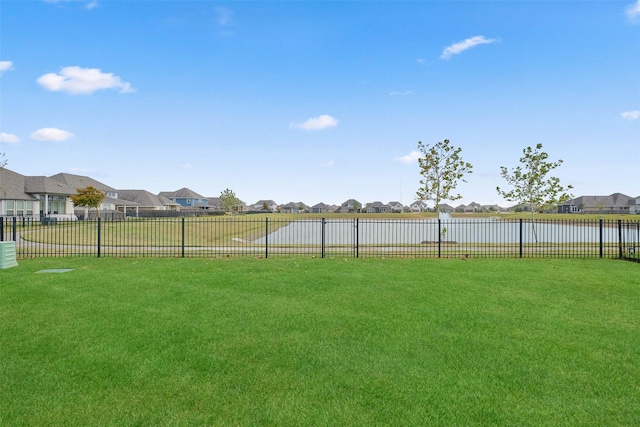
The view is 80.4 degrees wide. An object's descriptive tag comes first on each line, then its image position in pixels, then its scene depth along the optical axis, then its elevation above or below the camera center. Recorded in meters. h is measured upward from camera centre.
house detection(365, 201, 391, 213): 143.12 +1.54
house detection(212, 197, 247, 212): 124.93 +3.50
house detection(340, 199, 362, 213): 150.82 +2.47
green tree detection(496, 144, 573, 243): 23.88 +1.73
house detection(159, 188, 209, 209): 113.00 +4.65
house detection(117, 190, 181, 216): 81.62 +3.17
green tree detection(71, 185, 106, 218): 46.04 +2.04
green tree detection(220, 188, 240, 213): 107.75 +3.71
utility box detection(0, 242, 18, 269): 11.43 -1.24
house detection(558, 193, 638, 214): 99.56 +1.75
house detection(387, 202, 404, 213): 143.75 +2.29
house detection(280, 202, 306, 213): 169.62 +2.53
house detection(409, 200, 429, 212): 144.00 +1.53
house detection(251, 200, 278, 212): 172.10 +3.63
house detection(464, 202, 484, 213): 157.25 +1.84
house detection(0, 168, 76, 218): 38.28 +2.04
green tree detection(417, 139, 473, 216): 23.83 +2.46
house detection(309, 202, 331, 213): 168.88 +1.96
